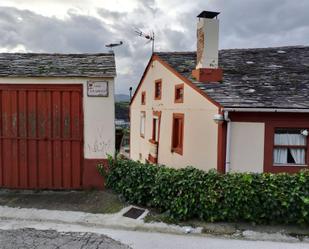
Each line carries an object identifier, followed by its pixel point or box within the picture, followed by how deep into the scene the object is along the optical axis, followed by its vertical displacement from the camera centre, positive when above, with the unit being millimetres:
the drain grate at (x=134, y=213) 7172 -2108
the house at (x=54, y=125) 8547 -378
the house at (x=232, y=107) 9117 +145
